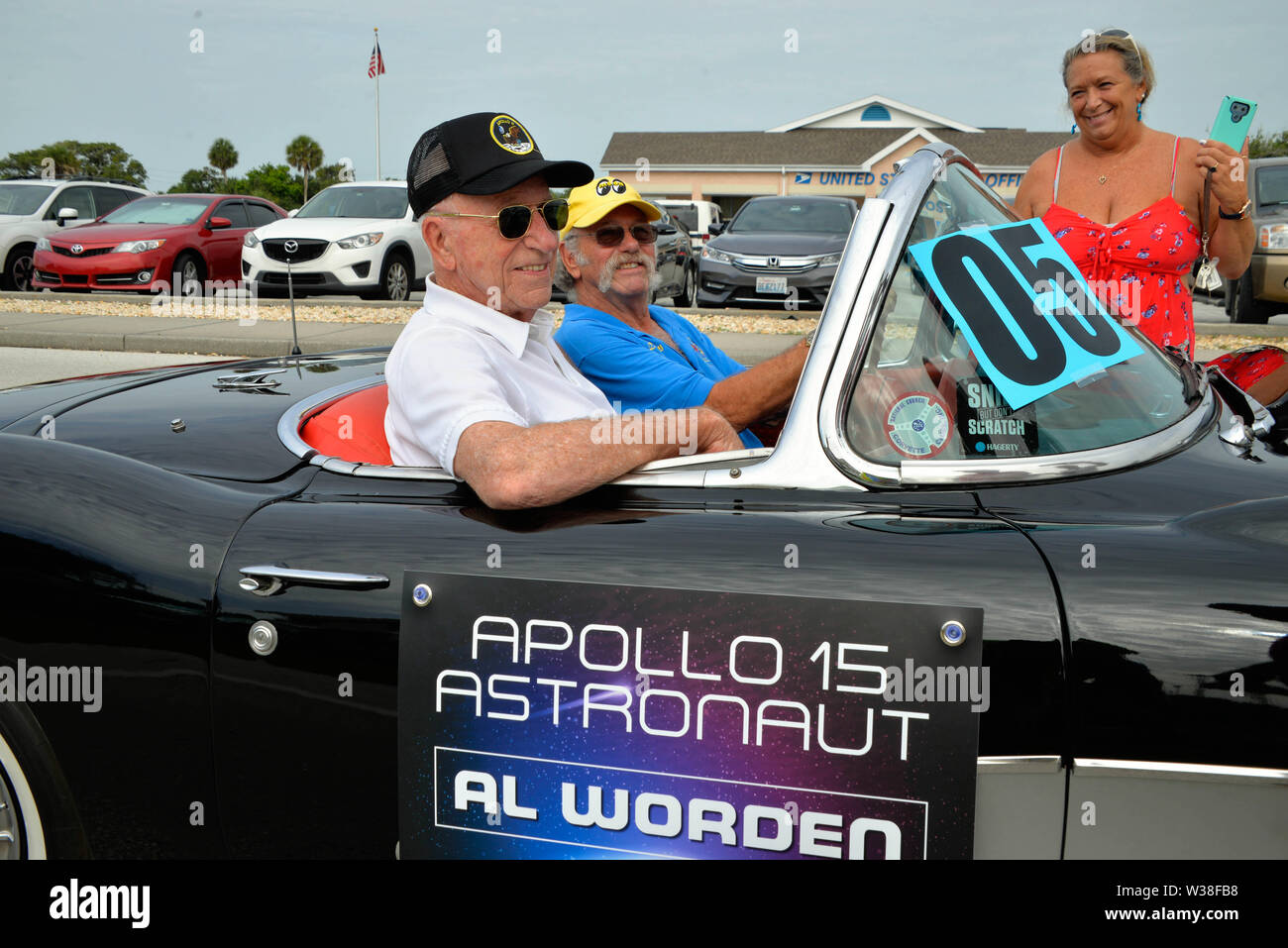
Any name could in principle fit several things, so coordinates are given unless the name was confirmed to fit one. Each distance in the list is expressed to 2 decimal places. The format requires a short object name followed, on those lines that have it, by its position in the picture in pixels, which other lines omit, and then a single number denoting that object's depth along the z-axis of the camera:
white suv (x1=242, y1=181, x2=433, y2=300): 12.55
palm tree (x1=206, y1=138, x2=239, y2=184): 58.75
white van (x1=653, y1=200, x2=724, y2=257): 22.75
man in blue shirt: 2.76
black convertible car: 1.43
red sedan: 13.16
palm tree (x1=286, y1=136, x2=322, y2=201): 55.59
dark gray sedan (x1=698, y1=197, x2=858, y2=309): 12.21
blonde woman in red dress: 3.16
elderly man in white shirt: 1.93
